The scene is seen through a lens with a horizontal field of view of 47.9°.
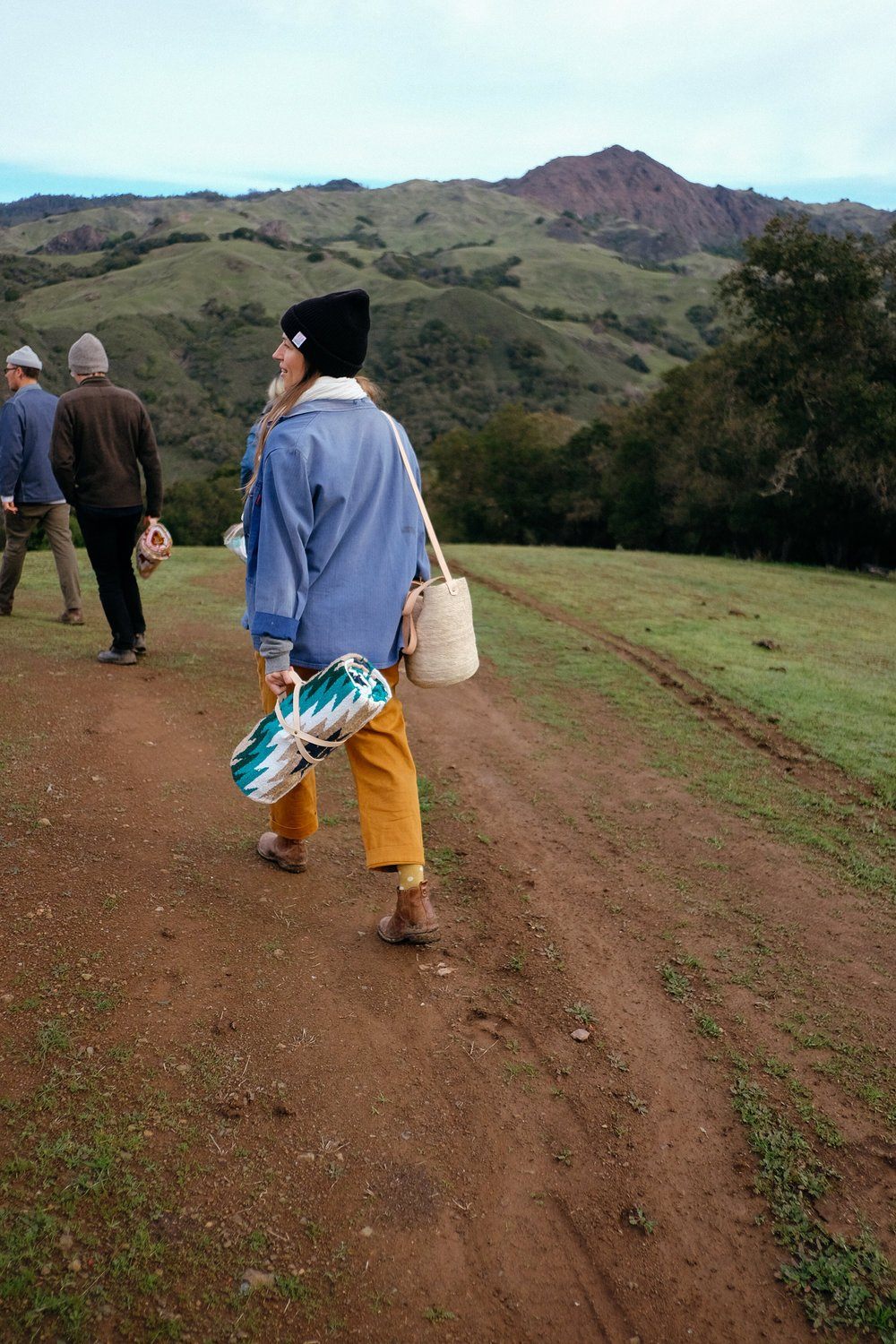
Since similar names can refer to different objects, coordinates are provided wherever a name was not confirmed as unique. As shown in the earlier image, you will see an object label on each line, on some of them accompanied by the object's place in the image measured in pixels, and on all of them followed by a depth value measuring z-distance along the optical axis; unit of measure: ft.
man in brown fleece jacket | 21.68
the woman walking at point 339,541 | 10.81
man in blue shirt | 25.17
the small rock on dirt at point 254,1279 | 7.43
